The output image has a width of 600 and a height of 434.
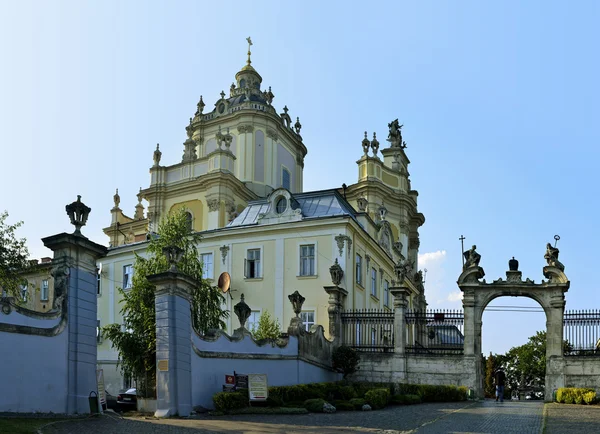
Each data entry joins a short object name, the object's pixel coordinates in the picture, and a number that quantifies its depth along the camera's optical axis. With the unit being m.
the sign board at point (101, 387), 21.27
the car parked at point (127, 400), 27.36
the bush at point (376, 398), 25.27
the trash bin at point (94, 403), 19.98
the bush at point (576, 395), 27.97
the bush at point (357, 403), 24.55
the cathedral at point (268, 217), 39.88
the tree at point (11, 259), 34.81
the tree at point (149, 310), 27.50
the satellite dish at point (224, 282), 40.19
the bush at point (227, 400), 22.25
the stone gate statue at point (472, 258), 32.59
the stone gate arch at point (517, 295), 30.73
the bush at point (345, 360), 32.53
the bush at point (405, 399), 27.70
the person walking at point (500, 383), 31.91
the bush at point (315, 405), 23.25
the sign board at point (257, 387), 23.39
